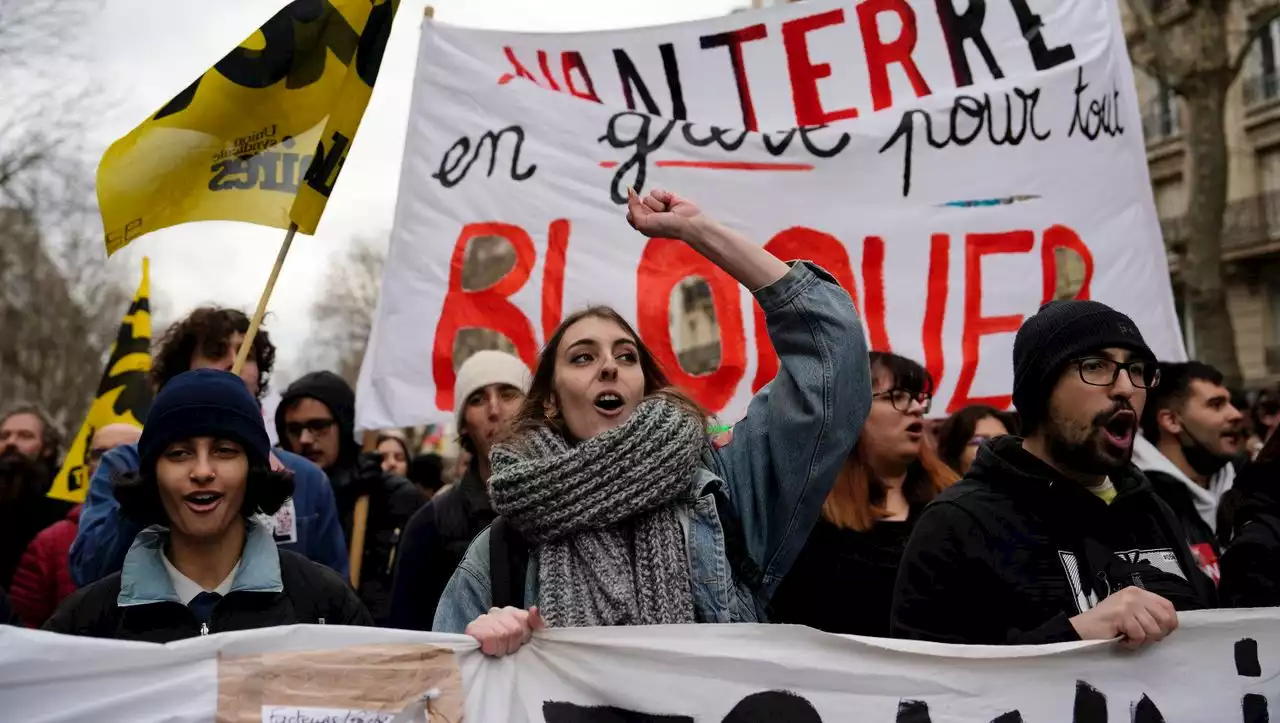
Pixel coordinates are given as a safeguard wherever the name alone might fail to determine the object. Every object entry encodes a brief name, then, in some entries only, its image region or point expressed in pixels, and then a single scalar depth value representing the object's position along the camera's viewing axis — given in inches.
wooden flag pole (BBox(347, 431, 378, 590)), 188.7
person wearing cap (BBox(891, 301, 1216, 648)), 99.8
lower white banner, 87.0
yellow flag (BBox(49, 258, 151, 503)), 222.5
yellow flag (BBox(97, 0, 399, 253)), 143.9
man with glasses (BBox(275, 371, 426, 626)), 190.2
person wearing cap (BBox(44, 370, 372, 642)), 104.3
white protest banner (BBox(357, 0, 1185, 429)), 192.2
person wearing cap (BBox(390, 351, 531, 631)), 149.3
